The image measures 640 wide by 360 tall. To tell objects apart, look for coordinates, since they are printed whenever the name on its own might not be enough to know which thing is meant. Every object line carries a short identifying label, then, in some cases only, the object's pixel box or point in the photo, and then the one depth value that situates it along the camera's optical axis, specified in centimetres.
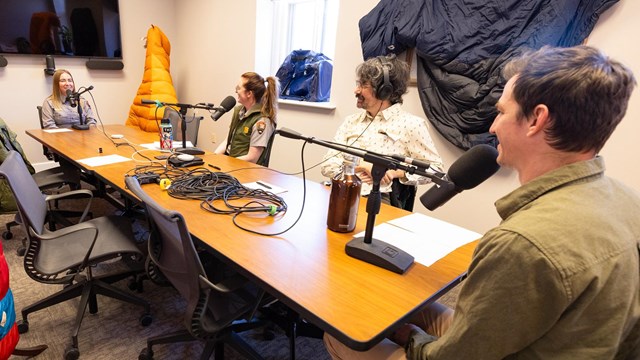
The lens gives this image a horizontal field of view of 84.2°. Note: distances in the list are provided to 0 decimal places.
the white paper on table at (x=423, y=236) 117
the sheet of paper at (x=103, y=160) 204
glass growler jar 120
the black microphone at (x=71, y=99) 308
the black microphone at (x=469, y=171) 88
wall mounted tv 367
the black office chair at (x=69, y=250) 146
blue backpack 339
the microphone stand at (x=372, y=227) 100
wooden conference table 84
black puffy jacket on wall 191
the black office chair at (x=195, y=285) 109
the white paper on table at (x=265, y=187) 171
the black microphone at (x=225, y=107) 219
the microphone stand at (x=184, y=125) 220
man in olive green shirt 62
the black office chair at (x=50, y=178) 234
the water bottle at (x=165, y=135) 242
